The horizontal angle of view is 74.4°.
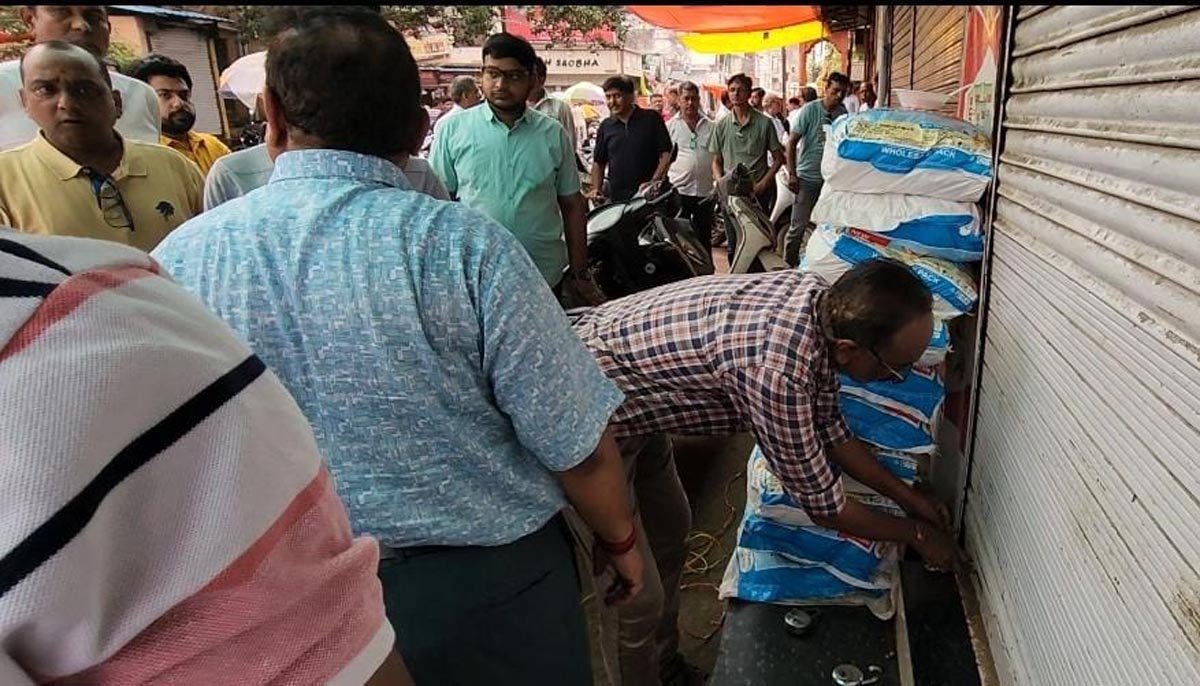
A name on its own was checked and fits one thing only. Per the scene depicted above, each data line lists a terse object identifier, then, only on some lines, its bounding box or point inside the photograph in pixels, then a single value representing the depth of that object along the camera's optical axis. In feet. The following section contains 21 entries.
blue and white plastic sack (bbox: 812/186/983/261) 6.70
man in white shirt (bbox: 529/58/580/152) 15.42
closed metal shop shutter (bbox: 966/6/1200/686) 3.14
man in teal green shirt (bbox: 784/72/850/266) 20.81
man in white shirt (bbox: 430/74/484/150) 17.78
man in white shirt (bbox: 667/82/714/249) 23.09
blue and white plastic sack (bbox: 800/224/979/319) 6.85
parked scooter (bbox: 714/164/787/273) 16.56
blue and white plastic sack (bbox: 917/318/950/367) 6.78
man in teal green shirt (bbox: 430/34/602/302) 11.02
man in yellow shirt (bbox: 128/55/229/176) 11.77
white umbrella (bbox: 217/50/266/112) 35.91
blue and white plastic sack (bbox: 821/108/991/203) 6.54
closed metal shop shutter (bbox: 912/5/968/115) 10.44
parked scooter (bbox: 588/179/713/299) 14.30
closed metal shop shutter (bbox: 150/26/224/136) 27.17
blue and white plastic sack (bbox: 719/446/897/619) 7.20
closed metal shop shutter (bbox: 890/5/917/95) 16.75
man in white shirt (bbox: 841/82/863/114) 26.59
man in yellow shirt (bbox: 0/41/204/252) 7.38
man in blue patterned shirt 3.80
